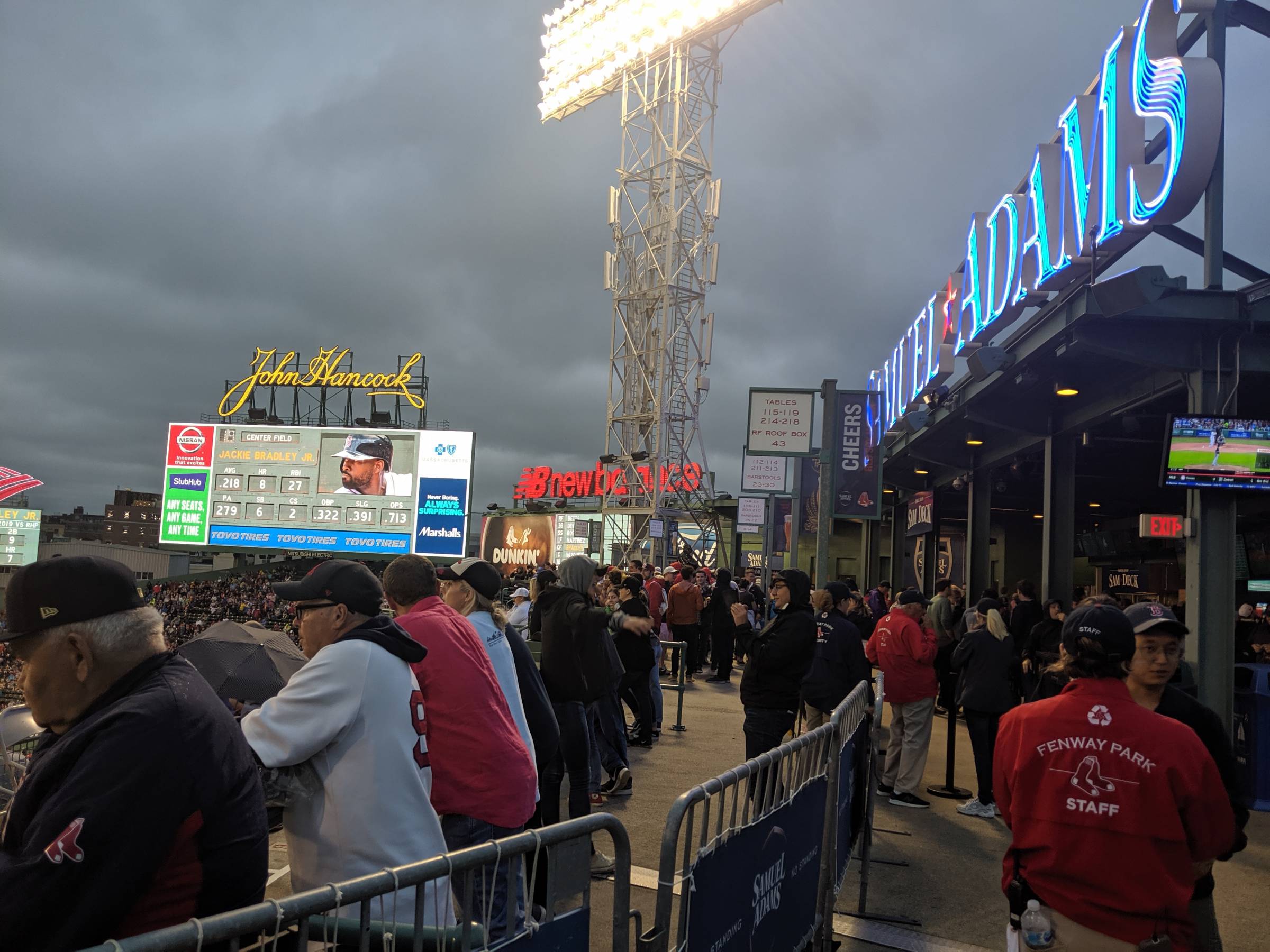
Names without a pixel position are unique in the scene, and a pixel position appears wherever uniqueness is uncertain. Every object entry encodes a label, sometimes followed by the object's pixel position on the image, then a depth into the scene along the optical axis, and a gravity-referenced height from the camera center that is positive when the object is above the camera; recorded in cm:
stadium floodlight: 3597 +2062
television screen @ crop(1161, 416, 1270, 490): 914 +121
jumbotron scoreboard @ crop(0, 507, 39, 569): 4959 -88
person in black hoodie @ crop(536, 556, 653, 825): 628 -80
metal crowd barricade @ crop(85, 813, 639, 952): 163 -77
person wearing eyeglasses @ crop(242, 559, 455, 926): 252 -62
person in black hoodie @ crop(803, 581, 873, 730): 780 -89
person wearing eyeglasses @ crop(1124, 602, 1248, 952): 321 -44
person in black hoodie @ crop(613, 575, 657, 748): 924 -112
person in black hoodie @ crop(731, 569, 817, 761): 667 -85
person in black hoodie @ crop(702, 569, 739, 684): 1578 -130
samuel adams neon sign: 816 +404
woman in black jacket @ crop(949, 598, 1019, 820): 778 -100
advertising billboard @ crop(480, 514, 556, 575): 5372 +12
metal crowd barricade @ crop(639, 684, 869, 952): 267 -85
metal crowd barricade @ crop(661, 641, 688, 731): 1134 -166
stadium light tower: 3925 +1303
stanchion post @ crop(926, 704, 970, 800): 856 -203
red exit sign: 999 +53
